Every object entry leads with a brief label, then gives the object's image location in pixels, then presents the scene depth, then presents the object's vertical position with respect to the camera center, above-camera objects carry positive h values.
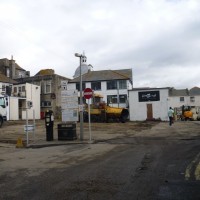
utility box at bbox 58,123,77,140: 13.43 -1.14
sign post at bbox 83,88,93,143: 12.91 +0.92
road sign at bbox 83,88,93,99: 12.91 +0.92
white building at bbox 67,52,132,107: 41.20 +4.41
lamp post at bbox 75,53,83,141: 13.06 -0.42
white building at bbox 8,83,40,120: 34.20 +1.94
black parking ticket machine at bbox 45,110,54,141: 13.38 -0.93
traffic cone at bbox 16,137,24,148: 12.12 -1.61
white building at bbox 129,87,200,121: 34.92 +0.66
